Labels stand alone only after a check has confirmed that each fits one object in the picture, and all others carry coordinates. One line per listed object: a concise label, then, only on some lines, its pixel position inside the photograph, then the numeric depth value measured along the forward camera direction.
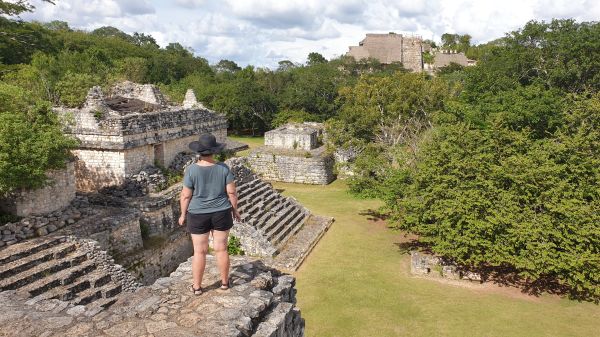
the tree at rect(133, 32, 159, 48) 67.23
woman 5.72
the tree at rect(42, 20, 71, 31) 57.47
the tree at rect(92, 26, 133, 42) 73.46
